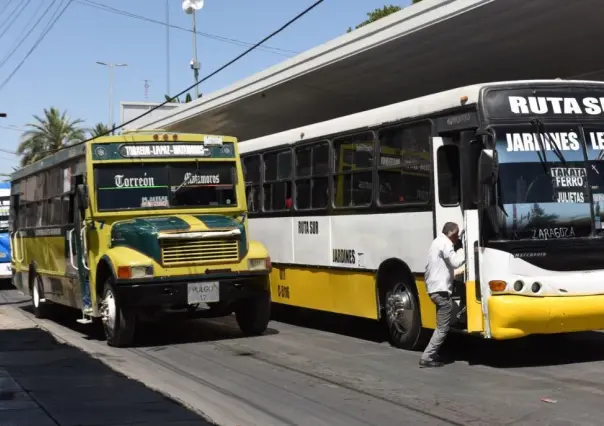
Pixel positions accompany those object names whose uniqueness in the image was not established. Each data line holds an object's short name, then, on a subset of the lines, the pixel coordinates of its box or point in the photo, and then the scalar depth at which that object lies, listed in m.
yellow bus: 11.68
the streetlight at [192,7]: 42.90
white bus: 9.25
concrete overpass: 14.80
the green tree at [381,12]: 42.50
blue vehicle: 26.16
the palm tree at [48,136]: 59.53
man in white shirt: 9.55
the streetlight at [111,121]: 58.69
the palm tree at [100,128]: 66.85
